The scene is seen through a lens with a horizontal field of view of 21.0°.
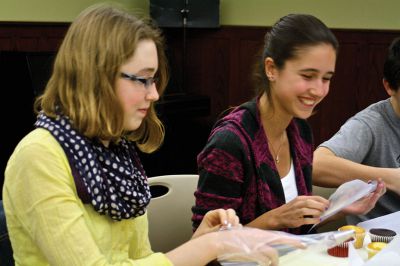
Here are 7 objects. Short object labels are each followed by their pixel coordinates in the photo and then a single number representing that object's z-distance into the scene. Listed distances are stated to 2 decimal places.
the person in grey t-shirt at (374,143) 2.56
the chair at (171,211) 2.46
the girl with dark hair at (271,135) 2.30
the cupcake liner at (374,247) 2.10
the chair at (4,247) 2.10
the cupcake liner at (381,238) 2.16
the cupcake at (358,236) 2.16
